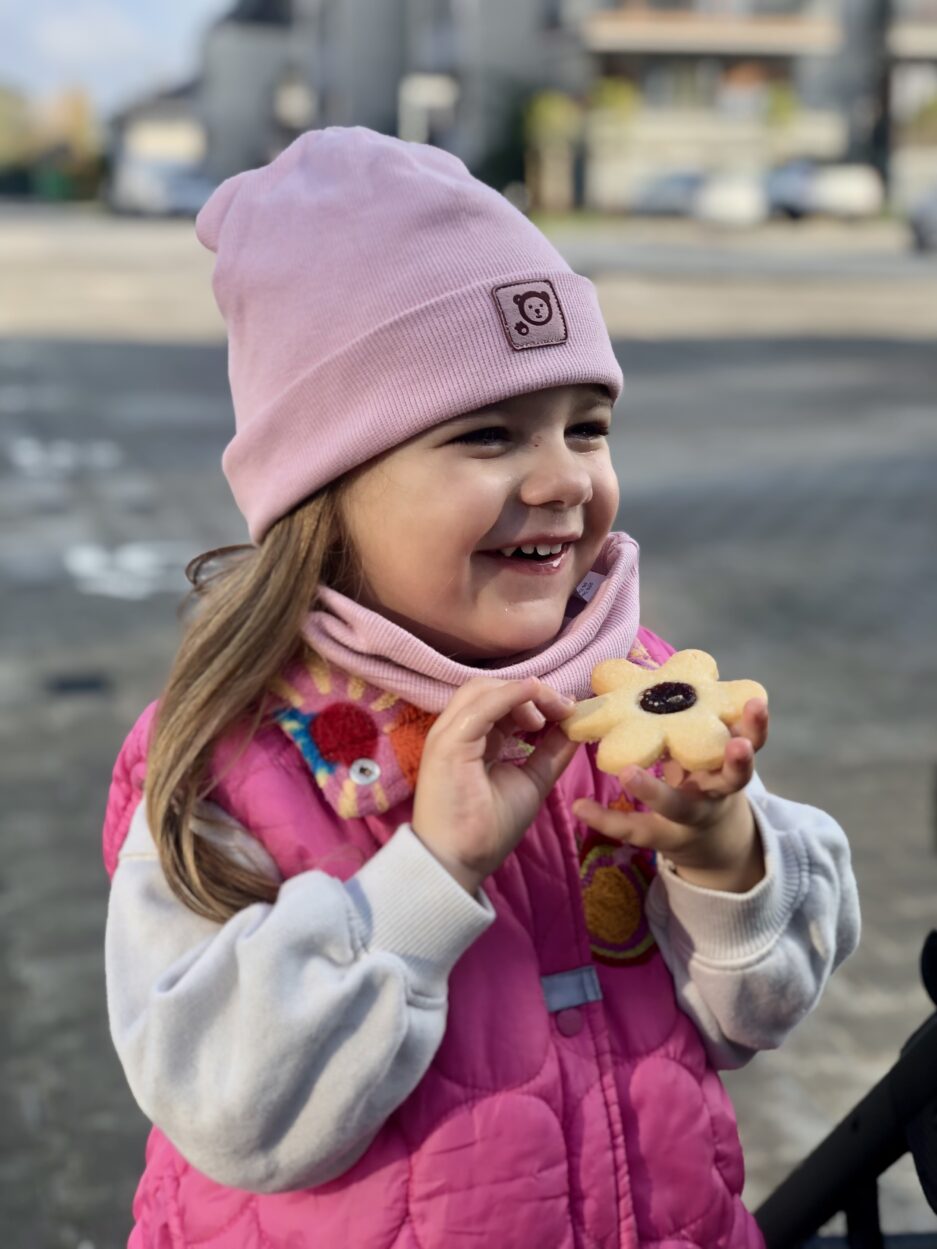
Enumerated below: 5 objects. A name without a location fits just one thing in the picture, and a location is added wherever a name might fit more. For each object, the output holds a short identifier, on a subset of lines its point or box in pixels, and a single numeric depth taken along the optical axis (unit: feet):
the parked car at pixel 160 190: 140.26
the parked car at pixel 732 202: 118.83
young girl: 4.50
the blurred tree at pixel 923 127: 135.54
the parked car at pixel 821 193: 120.26
